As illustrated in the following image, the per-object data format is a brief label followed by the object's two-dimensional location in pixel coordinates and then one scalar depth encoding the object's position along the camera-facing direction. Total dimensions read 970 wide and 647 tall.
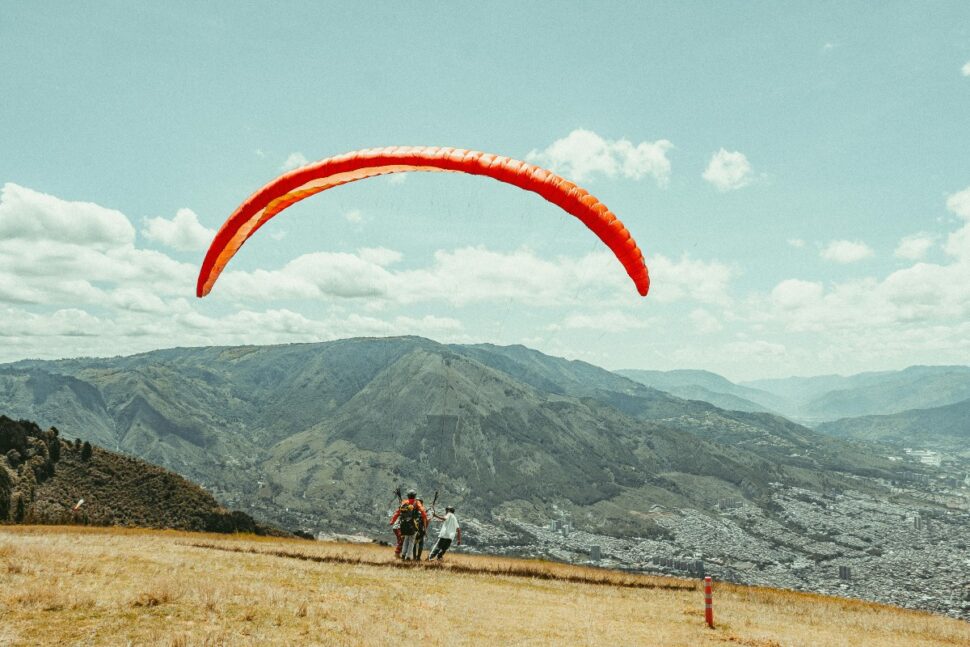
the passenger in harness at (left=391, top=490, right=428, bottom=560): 22.00
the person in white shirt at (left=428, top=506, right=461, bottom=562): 23.44
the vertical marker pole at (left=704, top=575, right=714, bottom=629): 15.80
